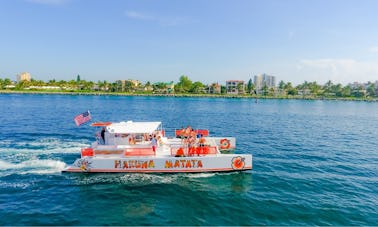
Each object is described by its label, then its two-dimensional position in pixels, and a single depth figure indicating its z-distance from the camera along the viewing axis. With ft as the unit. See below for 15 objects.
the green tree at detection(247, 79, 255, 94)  615.98
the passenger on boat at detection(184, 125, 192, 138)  65.57
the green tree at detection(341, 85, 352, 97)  620.90
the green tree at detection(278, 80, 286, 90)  628.28
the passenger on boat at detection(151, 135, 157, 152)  65.26
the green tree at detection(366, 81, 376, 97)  633.20
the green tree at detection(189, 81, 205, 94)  605.73
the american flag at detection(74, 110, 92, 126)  64.00
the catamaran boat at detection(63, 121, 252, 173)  59.36
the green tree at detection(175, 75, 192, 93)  604.90
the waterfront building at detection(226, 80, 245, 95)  623.07
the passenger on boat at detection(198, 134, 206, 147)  64.03
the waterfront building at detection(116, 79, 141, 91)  605.31
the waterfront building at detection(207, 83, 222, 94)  634.43
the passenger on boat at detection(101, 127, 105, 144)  67.36
